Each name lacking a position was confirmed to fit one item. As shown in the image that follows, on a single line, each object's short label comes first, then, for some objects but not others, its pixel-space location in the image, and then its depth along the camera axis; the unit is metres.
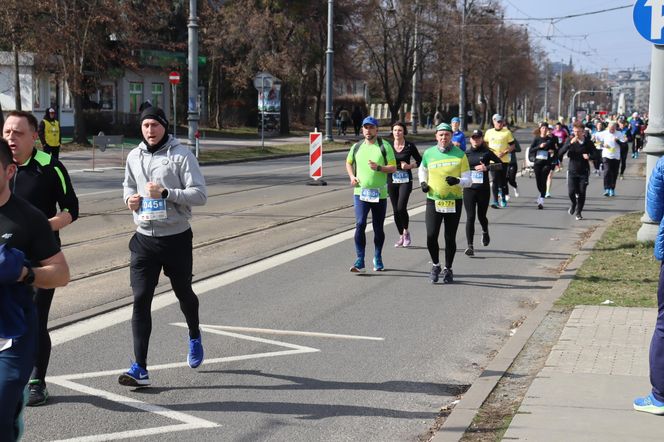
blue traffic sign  9.23
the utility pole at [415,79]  63.19
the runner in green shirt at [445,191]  10.67
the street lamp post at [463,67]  64.50
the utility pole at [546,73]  126.07
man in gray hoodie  6.37
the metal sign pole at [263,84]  38.01
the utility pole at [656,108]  12.30
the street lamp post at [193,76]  30.78
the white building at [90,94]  42.56
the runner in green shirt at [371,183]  11.16
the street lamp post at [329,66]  44.41
